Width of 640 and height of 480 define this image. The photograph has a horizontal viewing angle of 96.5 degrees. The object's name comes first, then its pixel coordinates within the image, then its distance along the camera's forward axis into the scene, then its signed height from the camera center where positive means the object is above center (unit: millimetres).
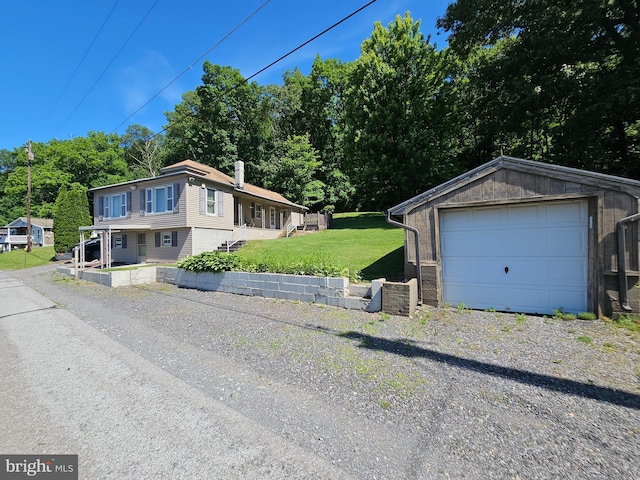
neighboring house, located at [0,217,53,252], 35103 +1285
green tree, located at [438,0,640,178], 11734 +7996
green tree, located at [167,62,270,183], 28844 +12529
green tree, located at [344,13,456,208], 20500 +9431
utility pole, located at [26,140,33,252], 24859 +2693
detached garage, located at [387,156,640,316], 5301 -21
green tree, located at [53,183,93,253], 20781 +1804
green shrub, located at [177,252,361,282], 7552 -727
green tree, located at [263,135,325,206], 27484 +6580
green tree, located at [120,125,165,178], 40788 +13829
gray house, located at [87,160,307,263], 14844 +1706
